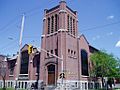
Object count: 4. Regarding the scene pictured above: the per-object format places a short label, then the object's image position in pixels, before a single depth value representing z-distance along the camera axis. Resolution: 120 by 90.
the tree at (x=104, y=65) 25.27
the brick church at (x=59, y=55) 21.35
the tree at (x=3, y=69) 32.17
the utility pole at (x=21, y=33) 13.42
